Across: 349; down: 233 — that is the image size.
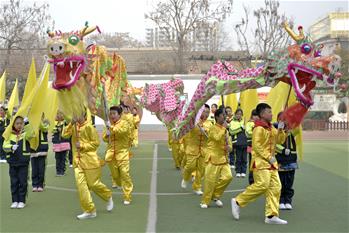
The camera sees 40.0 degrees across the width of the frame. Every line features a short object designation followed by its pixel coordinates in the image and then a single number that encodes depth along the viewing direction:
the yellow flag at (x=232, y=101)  14.06
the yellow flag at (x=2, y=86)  12.29
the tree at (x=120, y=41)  53.81
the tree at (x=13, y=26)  31.80
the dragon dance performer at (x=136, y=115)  14.91
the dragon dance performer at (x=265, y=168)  6.88
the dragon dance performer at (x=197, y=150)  9.28
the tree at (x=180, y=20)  36.26
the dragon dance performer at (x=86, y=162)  7.13
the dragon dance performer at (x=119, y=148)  8.33
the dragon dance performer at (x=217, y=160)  7.89
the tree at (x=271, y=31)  33.38
